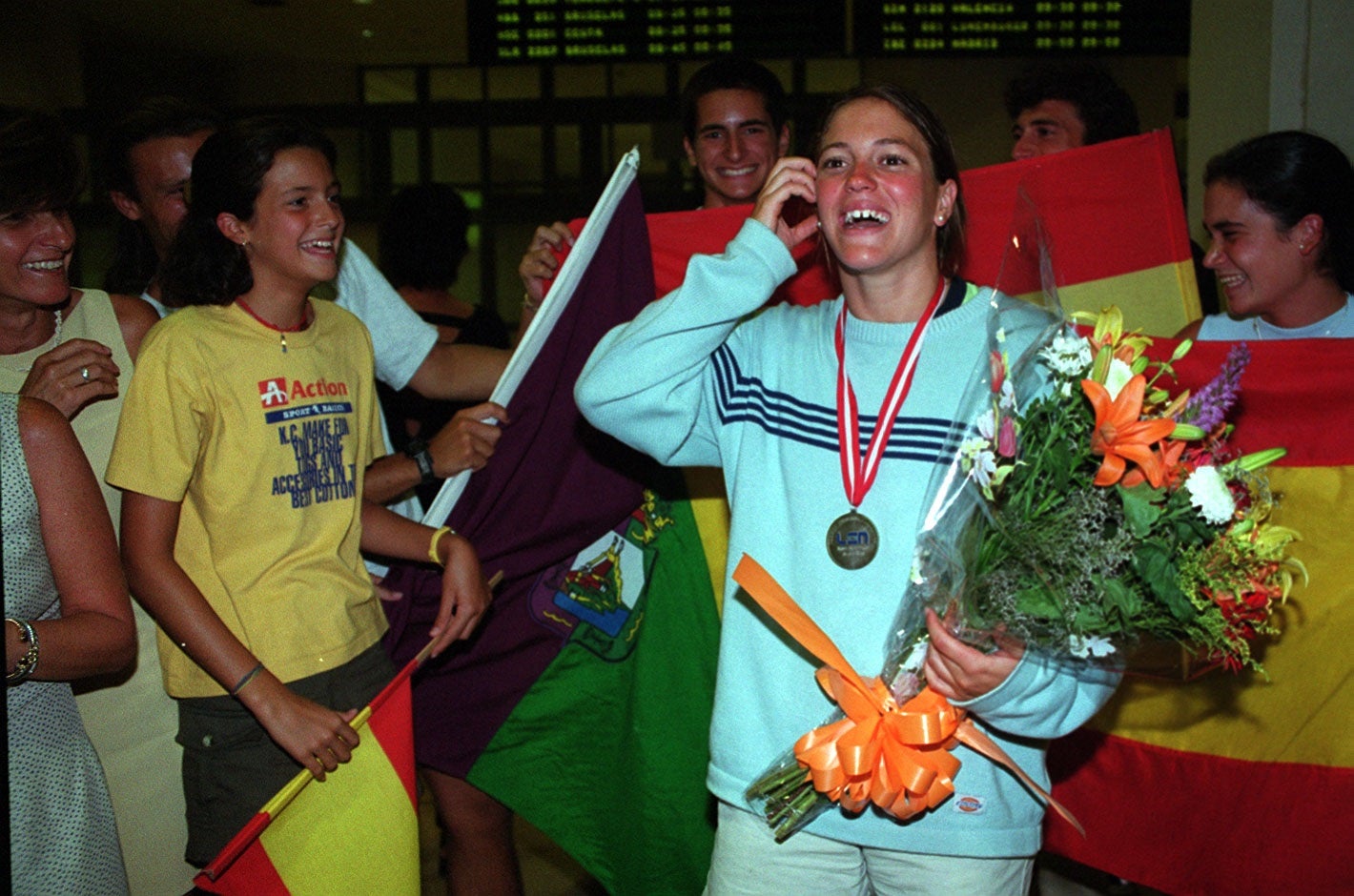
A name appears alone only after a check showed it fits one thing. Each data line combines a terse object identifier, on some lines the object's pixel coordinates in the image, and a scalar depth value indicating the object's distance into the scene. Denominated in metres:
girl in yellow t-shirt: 1.92
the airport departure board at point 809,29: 5.41
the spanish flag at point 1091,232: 2.65
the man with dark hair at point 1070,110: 3.31
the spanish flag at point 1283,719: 2.26
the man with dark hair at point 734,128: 3.02
